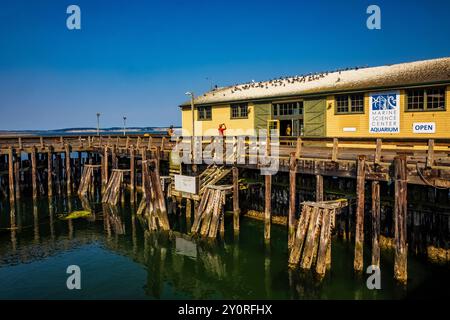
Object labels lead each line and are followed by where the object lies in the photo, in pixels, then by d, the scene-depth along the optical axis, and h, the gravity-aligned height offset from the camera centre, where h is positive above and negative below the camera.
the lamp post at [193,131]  21.95 +1.17
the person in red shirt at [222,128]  26.00 +1.25
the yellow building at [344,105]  18.47 +2.29
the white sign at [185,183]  20.81 -2.02
